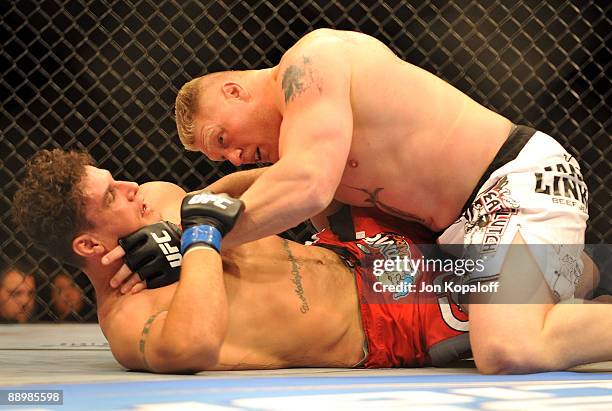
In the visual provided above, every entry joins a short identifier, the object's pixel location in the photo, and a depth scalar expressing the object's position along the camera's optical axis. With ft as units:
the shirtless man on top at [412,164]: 8.76
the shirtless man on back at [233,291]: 9.03
